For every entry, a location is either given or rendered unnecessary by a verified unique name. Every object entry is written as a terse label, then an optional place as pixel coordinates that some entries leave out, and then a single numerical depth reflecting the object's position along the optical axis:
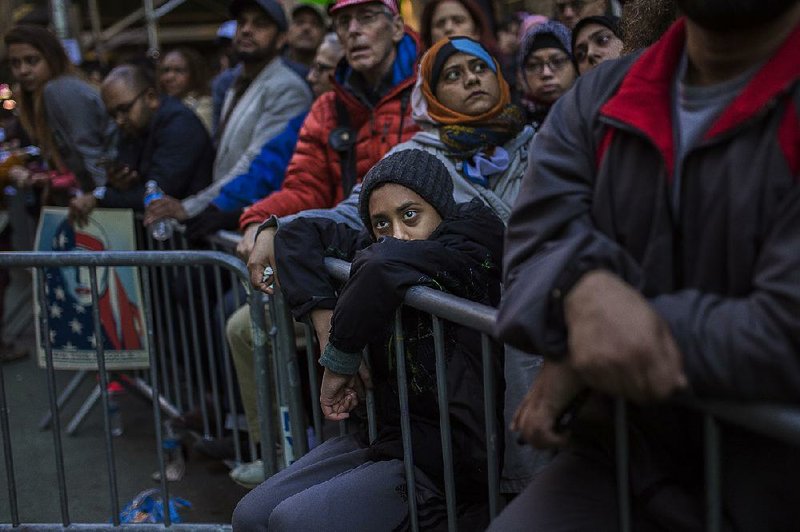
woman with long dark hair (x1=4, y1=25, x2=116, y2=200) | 6.48
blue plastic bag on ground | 4.38
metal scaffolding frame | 10.76
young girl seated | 2.66
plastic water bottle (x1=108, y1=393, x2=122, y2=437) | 5.99
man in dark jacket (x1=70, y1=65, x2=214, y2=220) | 5.75
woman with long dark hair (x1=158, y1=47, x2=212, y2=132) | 8.50
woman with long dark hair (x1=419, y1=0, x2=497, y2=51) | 5.16
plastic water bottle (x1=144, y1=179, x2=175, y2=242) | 5.40
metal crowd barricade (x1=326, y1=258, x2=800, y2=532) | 1.52
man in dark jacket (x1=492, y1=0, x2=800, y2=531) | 1.61
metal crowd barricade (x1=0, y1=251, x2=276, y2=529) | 3.72
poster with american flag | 4.80
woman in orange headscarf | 3.51
